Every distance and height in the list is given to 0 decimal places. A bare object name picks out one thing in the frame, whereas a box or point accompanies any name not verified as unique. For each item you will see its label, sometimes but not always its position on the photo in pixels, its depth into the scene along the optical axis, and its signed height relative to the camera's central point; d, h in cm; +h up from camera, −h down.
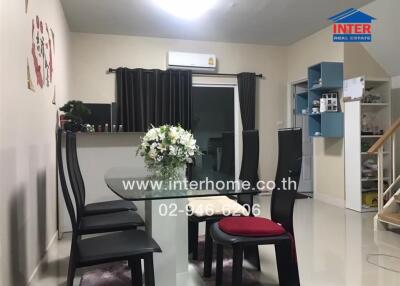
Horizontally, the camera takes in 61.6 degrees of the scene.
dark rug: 252 -106
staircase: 384 -75
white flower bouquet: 248 -6
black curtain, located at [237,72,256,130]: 615 +75
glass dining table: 214 -49
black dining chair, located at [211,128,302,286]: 205 -55
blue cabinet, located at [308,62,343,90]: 503 +98
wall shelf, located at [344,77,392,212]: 473 -4
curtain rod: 602 +122
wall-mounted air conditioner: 578 +140
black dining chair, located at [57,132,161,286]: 174 -58
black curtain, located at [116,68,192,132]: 559 +74
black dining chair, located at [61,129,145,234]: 224 -59
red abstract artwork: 275 +81
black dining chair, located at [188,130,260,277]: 272 -56
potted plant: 379 +32
